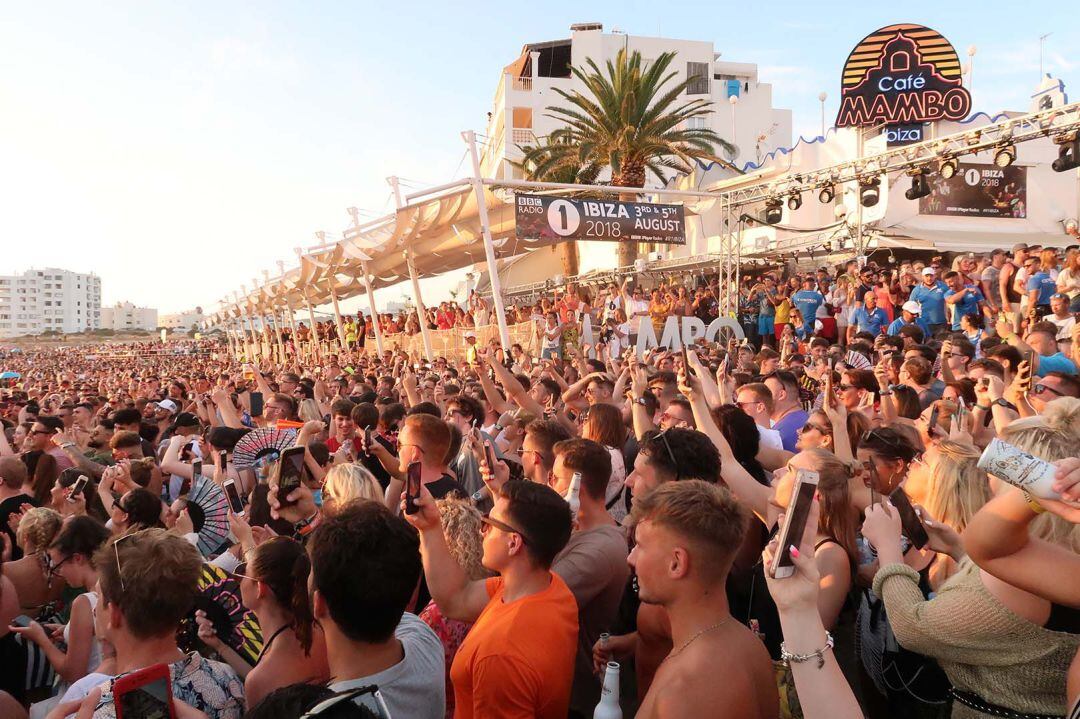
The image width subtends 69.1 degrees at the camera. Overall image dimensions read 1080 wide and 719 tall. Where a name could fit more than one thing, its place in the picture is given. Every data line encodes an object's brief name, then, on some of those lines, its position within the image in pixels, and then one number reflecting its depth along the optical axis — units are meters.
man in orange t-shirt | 2.56
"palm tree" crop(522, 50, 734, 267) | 25.70
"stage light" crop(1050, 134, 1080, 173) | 12.30
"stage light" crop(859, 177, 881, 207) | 15.80
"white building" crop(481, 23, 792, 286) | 48.19
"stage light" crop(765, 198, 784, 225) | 18.12
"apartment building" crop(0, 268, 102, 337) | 184.50
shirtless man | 2.19
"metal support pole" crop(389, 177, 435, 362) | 19.75
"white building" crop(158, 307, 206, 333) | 188.09
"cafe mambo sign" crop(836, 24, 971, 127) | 25.44
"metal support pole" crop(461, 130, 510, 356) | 16.09
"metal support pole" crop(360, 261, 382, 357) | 23.03
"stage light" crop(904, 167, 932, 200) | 14.84
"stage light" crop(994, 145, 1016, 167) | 13.34
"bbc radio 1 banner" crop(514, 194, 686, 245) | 16.30
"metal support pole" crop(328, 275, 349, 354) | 27.09
